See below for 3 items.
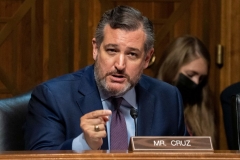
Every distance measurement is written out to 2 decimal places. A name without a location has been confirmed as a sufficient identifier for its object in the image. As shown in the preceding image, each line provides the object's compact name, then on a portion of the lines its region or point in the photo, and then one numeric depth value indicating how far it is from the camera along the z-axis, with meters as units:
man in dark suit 4.19
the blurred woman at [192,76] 6.41
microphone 3.73
